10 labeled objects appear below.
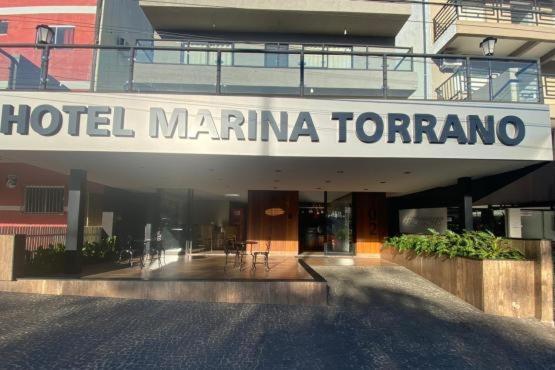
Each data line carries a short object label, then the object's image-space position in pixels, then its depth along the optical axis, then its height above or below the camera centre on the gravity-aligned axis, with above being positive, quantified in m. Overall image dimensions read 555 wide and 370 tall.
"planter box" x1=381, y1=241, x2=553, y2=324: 7.77 -1.25
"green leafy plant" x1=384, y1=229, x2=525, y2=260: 8.51 -0.55
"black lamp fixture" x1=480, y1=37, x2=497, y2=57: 10.48 +4.76
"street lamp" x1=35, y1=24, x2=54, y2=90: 9.12 +3.89
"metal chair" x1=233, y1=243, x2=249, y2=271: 11.79 -0.97
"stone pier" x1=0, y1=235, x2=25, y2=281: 9.09 -0.95
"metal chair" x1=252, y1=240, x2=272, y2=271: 11.21 -1.23
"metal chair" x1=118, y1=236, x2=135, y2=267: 12.10 -1.04
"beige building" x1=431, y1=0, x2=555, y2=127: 15.78 +7.78
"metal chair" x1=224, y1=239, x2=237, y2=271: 12.90 -0.82
